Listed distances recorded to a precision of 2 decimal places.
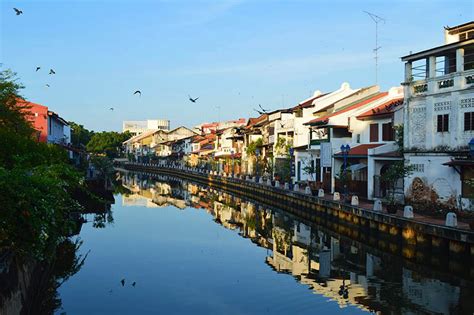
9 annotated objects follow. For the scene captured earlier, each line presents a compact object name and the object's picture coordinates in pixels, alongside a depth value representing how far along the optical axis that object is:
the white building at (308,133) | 49.44
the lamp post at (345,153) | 38.24
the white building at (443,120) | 27.03
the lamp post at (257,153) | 72.00
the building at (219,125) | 117.04
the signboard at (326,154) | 44.64
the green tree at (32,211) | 11.80
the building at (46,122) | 56.77
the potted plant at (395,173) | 29.91
